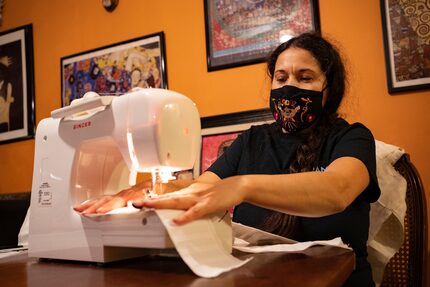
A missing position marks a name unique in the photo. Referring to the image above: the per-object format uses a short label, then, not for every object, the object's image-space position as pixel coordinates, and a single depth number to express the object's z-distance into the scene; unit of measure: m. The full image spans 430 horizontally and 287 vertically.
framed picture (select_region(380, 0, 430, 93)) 1.83
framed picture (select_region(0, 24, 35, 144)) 2.92
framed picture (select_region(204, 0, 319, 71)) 2.09
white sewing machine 0.88
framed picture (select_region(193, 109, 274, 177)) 2.13
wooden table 0.66
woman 0.83
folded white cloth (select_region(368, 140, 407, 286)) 1.47
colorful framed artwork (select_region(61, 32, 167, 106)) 2.43
